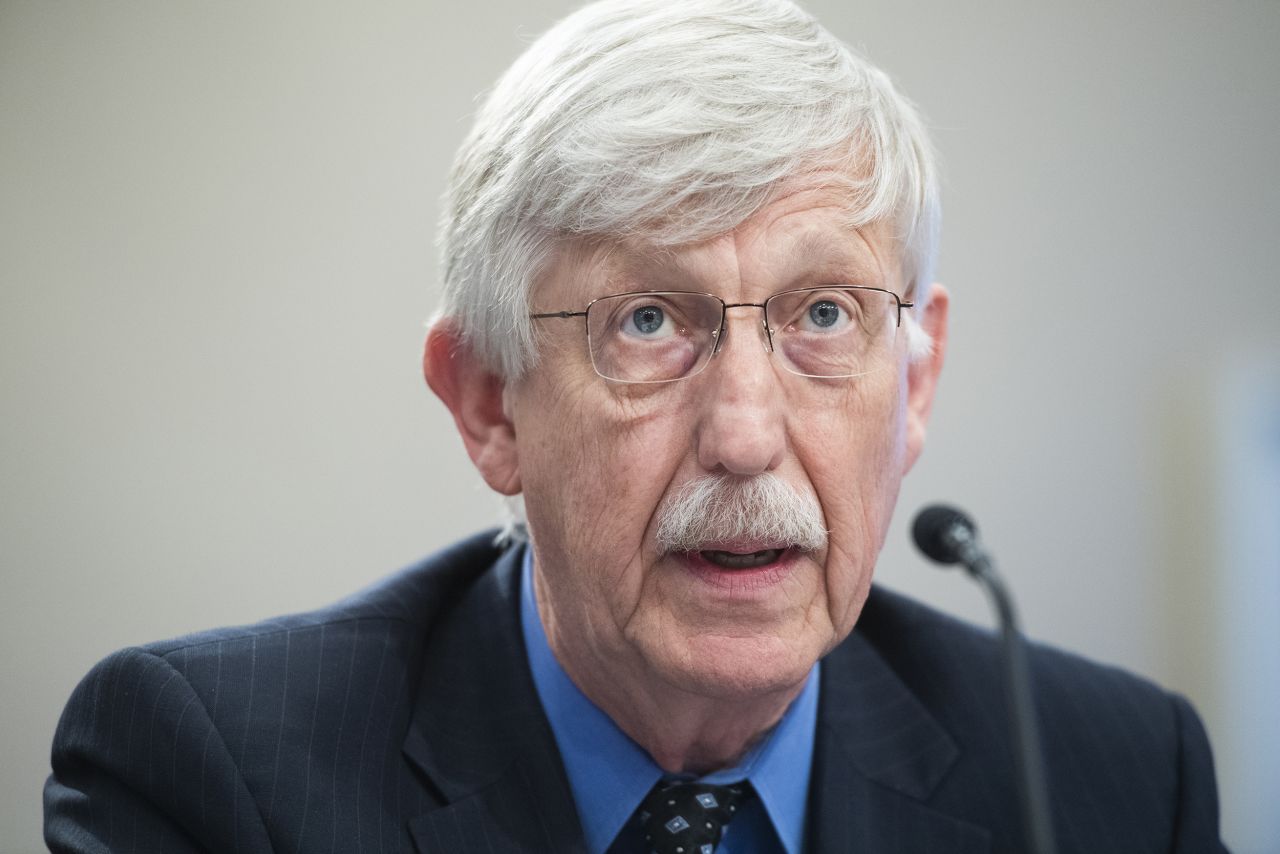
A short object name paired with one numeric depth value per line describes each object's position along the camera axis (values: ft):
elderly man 6.91
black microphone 6.58
